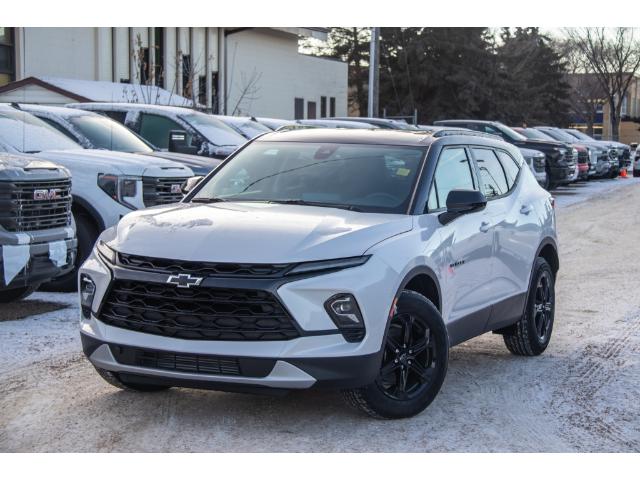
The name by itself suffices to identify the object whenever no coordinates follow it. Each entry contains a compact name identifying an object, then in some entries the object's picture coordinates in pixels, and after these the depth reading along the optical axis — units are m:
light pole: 33.88
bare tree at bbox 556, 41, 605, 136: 69.38
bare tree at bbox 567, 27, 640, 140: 57.22
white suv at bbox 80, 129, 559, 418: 5.25
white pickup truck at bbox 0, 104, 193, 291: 10.22
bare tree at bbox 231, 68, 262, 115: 37.69
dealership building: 26.56
